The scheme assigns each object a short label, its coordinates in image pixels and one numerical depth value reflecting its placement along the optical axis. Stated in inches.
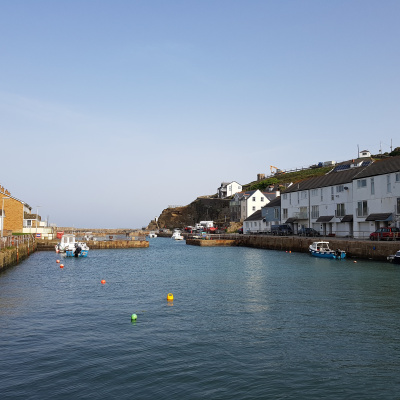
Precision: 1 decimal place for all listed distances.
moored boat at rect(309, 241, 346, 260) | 2178.9
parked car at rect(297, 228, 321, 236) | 2979.8
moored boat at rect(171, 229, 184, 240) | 5634.8
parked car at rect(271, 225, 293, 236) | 3447.3
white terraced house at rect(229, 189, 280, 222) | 4982.8
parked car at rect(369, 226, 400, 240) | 2121.1
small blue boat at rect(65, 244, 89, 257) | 2573.8
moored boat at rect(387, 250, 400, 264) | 1802.9
